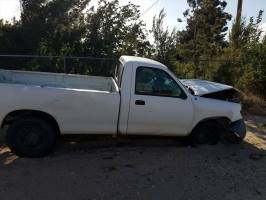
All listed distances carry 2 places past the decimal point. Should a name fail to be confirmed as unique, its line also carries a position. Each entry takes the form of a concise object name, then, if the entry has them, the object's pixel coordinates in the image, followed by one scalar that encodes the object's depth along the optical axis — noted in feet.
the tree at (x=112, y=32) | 23.83
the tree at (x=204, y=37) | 26.70
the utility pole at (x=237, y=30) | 27.99
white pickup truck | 11.33
